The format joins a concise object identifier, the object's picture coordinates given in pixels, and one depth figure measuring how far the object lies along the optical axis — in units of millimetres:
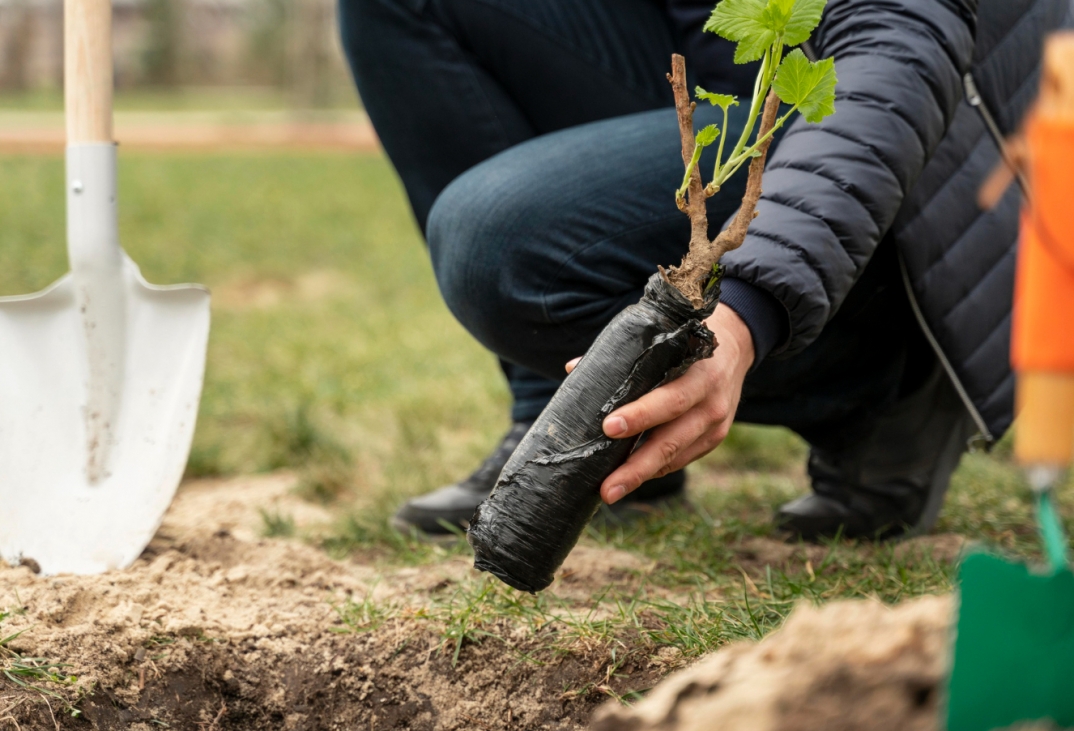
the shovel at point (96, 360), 1663
